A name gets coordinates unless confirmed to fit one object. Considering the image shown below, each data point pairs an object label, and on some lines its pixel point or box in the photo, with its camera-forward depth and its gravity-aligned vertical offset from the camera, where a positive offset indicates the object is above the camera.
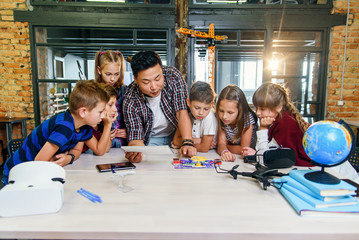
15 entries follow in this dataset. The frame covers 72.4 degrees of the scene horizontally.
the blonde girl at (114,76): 2.02 +0.10
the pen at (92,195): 0.97 -0.43
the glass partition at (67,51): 3.88 +0.61
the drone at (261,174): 1.13 -0.41
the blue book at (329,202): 0.87 -0.40
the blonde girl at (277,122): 1.54 -0.21
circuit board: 1.40 -0.43
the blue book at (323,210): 0.85 -0.41
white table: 0.76 -0.44
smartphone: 1.32 -0.43
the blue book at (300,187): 0.88 -0.38
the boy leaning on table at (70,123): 1.42 -0.21
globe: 0.88 -0.20
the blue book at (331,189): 0.87 -0.35
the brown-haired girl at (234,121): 1.76 -0.23
